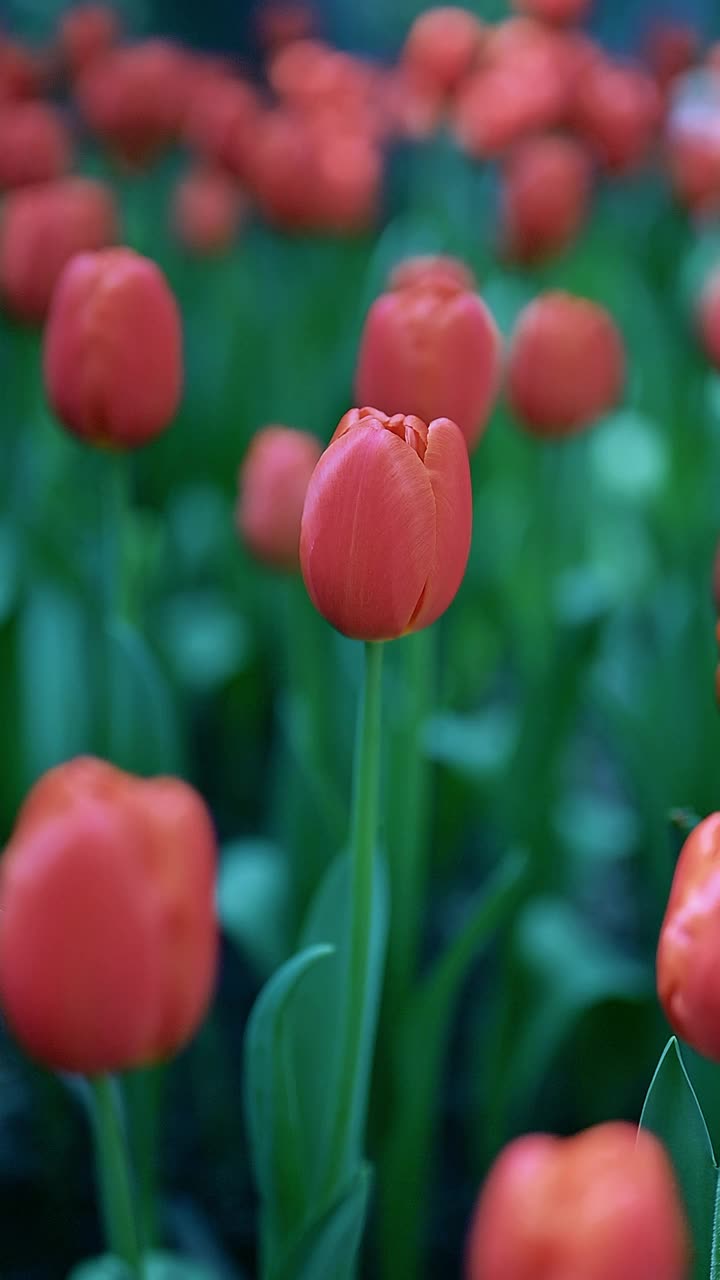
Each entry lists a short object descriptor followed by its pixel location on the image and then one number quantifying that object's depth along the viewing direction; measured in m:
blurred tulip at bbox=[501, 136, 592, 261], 1.98
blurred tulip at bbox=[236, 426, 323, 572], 1.43
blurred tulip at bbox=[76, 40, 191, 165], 2.30
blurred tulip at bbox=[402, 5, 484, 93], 2.41
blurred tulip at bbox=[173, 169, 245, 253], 2.57
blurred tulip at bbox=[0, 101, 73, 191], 2.14
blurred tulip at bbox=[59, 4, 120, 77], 2.81
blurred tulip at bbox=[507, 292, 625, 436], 1.48
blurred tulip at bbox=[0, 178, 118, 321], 1.58
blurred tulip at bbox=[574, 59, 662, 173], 2.34
